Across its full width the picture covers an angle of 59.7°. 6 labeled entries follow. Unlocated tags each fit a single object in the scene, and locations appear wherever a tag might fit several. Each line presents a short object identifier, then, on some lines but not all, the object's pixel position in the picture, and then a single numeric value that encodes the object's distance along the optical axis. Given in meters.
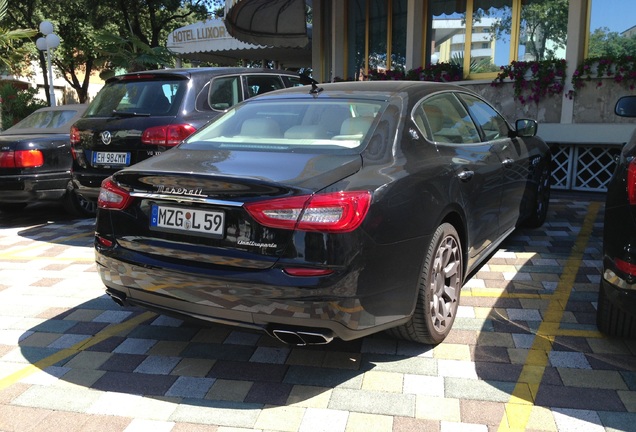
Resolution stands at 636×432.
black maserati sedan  2.54
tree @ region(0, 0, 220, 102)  22.14
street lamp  14.67
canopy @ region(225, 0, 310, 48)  13.16
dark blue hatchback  5.40
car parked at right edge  2.78
